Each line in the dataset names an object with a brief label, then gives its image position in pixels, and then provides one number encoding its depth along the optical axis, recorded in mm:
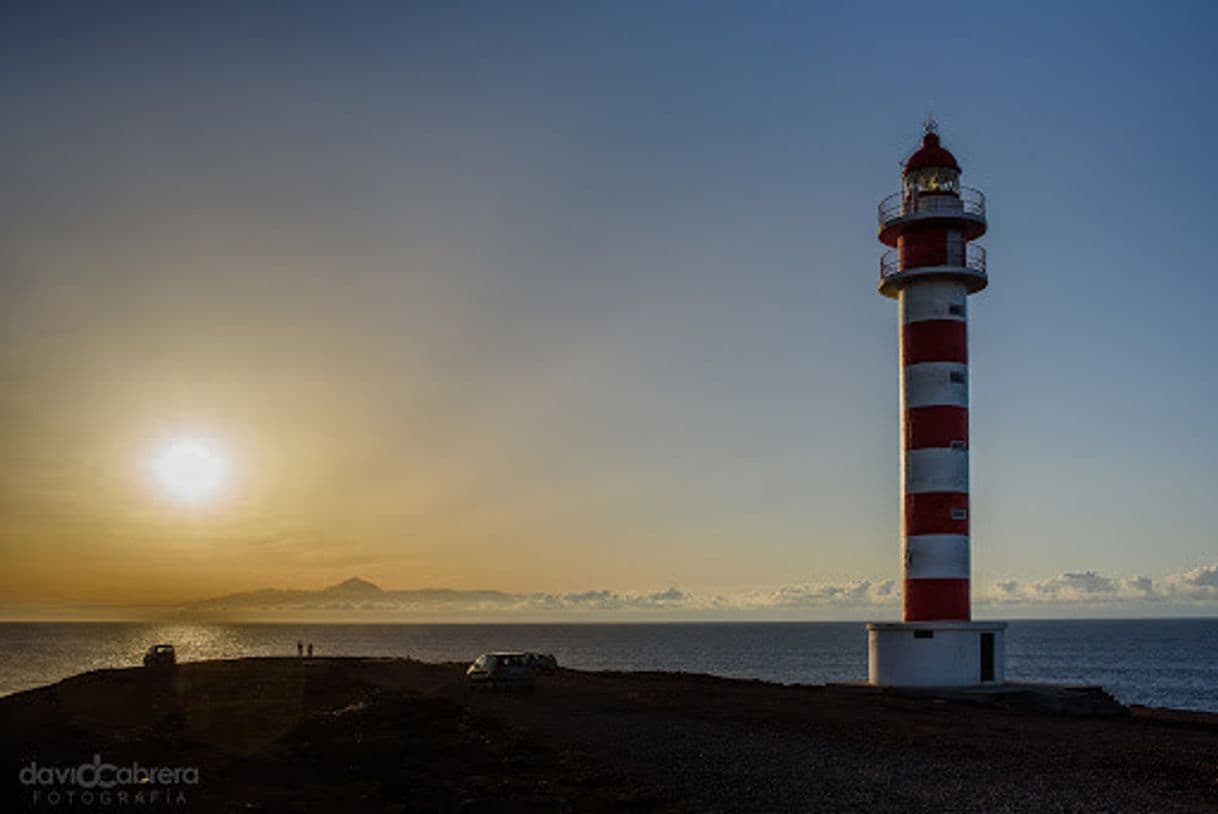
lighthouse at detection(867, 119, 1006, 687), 37969
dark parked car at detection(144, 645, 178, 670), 63969
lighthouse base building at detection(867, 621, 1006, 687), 37688
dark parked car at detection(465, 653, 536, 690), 42656
